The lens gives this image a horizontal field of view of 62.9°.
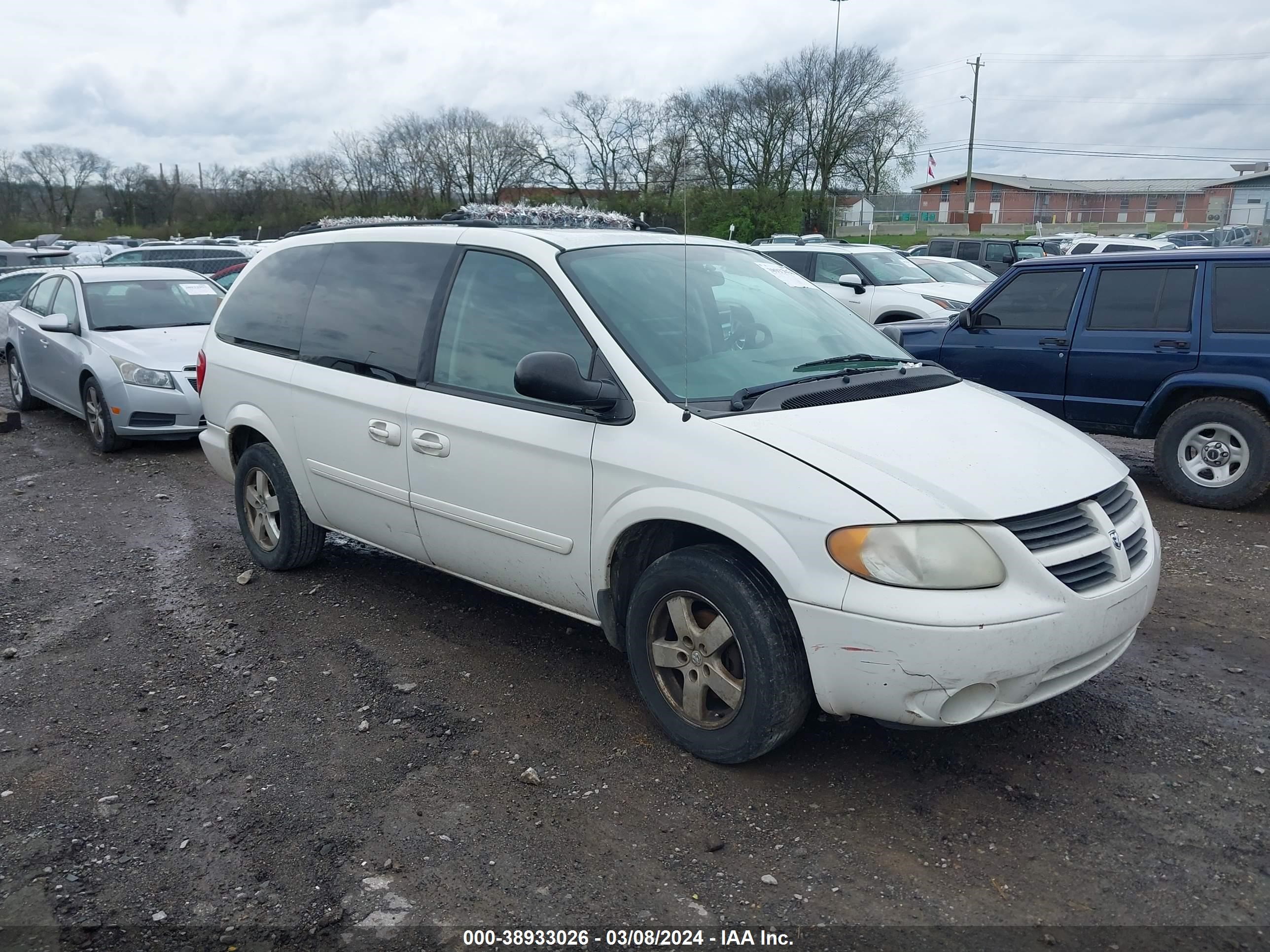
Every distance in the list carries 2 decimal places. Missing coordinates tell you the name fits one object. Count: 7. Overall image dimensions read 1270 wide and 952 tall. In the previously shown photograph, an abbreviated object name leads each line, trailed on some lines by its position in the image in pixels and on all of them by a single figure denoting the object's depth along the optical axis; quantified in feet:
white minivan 10.42
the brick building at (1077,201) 194.18
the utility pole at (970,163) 164.86
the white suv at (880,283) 41.45
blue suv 22.72
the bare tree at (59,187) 175.32
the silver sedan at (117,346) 30.22
